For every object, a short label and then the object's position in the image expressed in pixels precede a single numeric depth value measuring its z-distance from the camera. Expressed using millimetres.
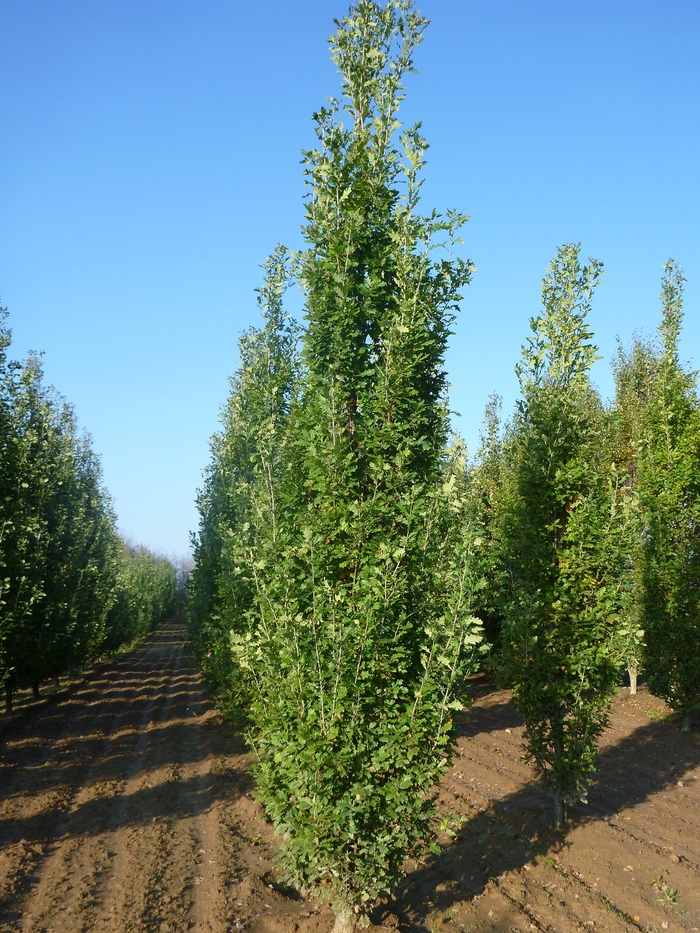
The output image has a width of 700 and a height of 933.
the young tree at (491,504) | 7027
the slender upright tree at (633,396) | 17703
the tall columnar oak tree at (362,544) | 5934
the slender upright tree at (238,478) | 8769
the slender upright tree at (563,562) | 9188
